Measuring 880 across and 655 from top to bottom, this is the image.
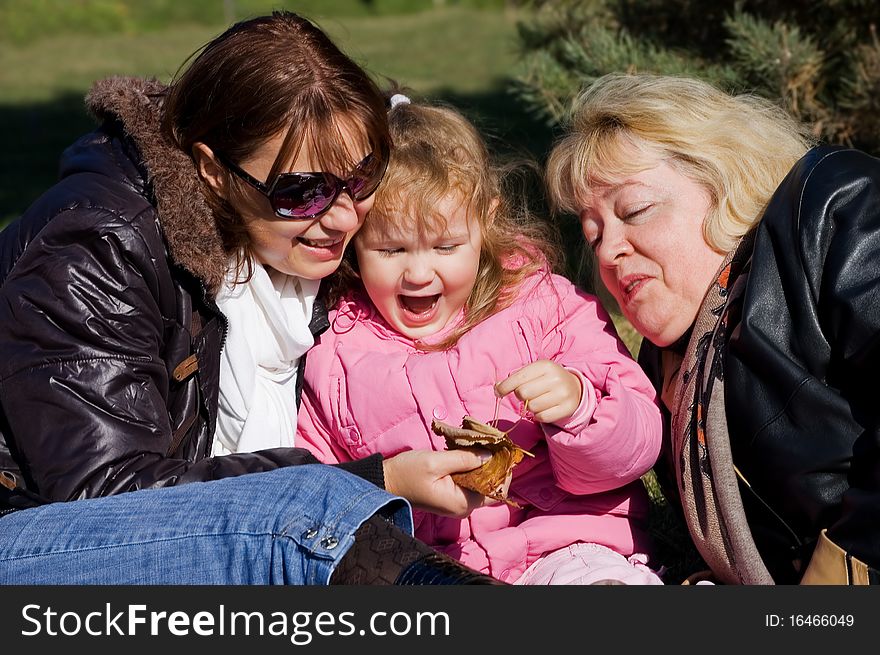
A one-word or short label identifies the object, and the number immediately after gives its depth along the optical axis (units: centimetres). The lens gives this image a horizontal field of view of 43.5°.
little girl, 279
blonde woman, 216
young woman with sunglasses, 218
